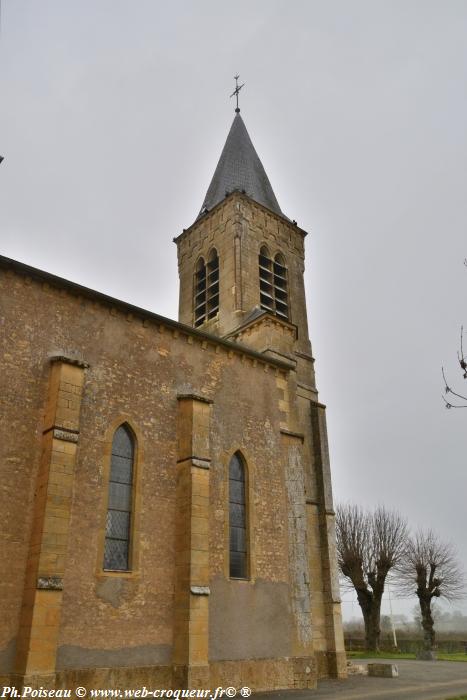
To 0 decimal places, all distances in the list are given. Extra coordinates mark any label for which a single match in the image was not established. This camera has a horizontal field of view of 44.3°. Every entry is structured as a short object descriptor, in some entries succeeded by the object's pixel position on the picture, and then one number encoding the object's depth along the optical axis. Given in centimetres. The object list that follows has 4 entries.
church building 1223
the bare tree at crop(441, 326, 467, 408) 808
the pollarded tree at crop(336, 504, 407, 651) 3547
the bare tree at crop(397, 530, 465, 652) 3438
